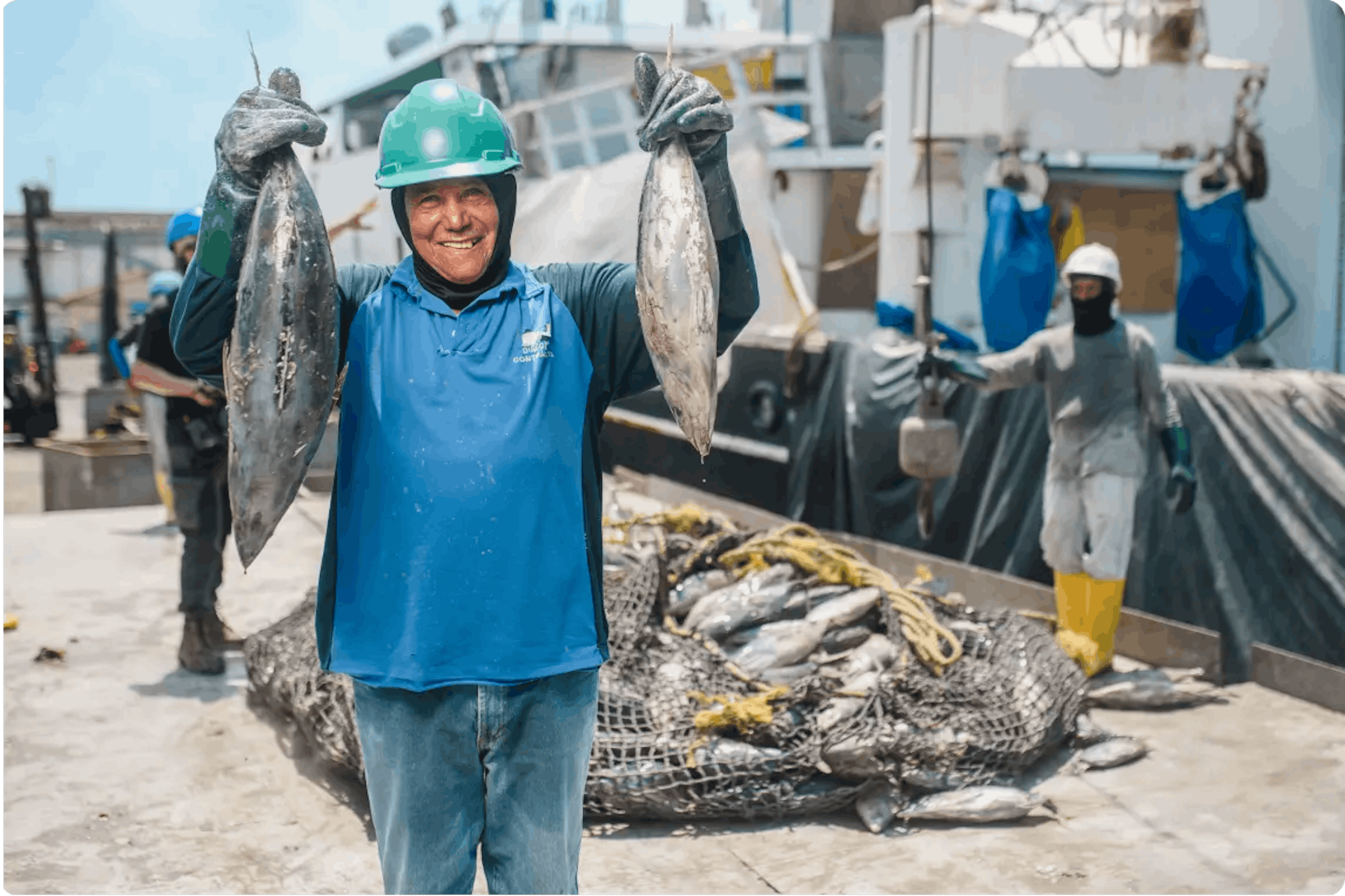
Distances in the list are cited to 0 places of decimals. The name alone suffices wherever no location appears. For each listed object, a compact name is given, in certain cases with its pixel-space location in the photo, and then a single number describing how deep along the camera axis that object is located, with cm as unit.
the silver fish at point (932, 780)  429
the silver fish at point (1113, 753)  482
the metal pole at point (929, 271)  584
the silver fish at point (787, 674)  485
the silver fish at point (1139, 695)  558
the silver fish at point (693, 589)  544
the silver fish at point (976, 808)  423
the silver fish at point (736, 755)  416
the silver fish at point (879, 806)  419
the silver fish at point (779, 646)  494
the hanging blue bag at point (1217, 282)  919
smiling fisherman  224
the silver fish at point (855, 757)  418
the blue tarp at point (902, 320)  682
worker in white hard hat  584
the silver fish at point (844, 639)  516
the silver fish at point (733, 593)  526
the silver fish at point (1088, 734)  498
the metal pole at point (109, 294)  2180
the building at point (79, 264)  4231
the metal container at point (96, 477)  1159
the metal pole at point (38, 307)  1841
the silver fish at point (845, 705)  437
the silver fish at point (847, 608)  521
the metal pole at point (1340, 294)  1002
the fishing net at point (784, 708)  416
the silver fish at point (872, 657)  496
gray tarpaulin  569
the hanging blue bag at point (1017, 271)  883
